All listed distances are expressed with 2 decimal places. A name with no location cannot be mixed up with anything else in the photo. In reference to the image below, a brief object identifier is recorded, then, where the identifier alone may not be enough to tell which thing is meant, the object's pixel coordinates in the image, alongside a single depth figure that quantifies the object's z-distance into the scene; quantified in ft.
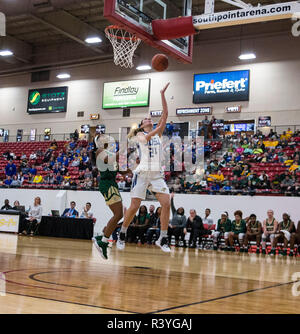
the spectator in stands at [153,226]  47.98
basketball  24.53
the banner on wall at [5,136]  99.33
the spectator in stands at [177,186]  56.18
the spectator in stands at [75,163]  75.62
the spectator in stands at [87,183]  63.16
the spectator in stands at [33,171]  75.67
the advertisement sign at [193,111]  81.25
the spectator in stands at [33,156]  85.16
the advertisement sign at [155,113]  86.13
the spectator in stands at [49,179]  69.29
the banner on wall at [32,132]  99.19
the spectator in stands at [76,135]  88.30
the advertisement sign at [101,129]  90.63
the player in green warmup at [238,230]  44.29
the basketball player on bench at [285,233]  41.91
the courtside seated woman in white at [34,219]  54.09
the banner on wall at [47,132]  95.85
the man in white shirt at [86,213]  53.00
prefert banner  79.00
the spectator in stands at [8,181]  72.55
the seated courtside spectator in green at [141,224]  47.67
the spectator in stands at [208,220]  48.44
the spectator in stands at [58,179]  69.31
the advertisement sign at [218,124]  76.69
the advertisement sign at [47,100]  97.91
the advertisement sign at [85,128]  92.93
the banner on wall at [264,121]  75.40
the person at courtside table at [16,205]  59.93
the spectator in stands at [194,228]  46.44
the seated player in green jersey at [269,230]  42.70
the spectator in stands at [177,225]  46.30
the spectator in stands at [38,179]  70.43
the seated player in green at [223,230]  45.52
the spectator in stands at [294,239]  41.32
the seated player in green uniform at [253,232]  43.34
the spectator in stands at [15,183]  70.45
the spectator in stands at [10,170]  78.12
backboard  28.45
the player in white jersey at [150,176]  22.80
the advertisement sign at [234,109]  78.69
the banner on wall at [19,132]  98.10
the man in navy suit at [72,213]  54.28
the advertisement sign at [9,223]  54.90
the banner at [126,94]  88.22
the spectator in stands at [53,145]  87.20
